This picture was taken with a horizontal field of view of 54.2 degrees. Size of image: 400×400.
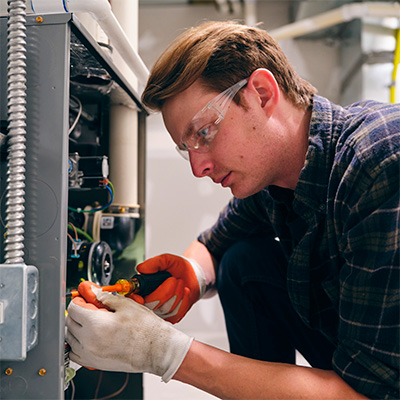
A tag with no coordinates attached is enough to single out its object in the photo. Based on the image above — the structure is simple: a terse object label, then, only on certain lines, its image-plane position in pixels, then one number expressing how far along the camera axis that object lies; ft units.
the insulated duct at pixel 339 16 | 5.82
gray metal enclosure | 2.20
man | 2.34
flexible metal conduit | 2.15
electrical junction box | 2.06
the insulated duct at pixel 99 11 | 2.49
